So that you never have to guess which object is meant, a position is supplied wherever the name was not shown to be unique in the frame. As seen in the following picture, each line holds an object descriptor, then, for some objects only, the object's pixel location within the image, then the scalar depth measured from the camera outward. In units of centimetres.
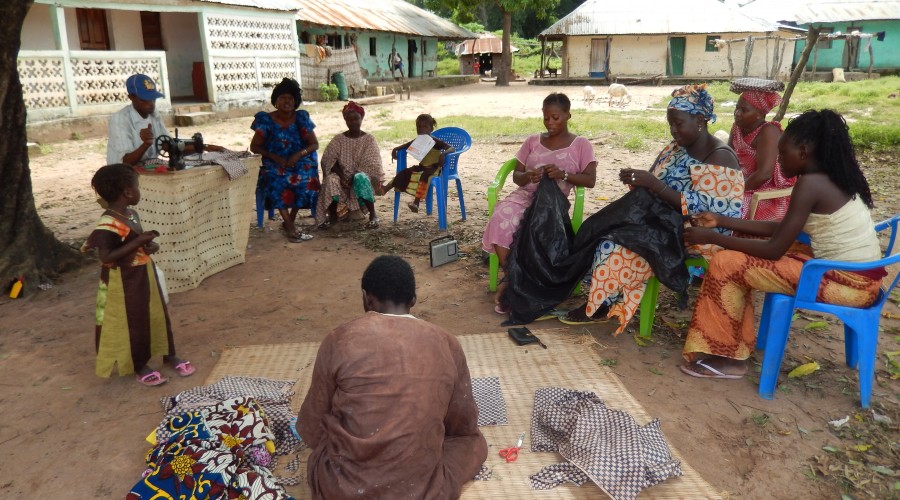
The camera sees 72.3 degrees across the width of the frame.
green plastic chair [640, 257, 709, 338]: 387
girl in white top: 299
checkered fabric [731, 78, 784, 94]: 431
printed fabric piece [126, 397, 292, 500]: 231
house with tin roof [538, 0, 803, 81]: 2628
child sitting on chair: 634
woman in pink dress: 429
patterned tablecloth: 440
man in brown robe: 196
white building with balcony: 1155
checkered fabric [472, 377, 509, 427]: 297
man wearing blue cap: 443
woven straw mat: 249
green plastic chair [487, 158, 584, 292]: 437
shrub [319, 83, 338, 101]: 1898
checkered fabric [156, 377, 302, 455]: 279
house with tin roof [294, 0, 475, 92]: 1950
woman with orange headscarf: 619
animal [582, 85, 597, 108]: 2023
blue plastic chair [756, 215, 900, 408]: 296
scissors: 268
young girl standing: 313
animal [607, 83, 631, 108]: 1934
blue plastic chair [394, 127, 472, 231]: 615
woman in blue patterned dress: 591
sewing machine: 443
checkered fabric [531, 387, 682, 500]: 245
